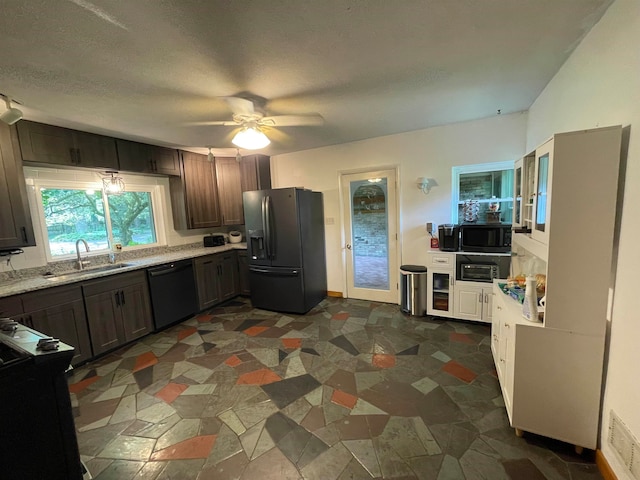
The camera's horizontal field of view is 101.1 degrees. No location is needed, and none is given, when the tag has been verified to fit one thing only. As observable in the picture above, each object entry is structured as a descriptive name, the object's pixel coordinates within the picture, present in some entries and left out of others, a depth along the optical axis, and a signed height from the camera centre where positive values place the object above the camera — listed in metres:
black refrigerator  3.73 -0.51
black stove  1.16 -0.88
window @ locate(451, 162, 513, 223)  3.33 +0.14
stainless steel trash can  3.51 -1.12
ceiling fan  2.26 +0.93
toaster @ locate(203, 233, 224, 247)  4.64 -0.43
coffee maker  3.30 -0.40
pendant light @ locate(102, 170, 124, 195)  3.52 +0.50
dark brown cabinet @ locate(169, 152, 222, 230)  4.13 +0.37
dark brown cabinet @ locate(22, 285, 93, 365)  2.41 -0.88
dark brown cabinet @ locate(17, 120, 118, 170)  2.60 +0.82
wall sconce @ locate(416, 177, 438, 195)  3.56 +0.30
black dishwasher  3.41 -1.02
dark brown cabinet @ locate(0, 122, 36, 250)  2.45 +0.25
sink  2.82 -0.58
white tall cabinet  1.39 -0.54
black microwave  3.00 -0.40
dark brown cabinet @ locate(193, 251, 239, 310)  4.02 -1.00
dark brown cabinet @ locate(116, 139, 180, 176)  3.35 +0.83
